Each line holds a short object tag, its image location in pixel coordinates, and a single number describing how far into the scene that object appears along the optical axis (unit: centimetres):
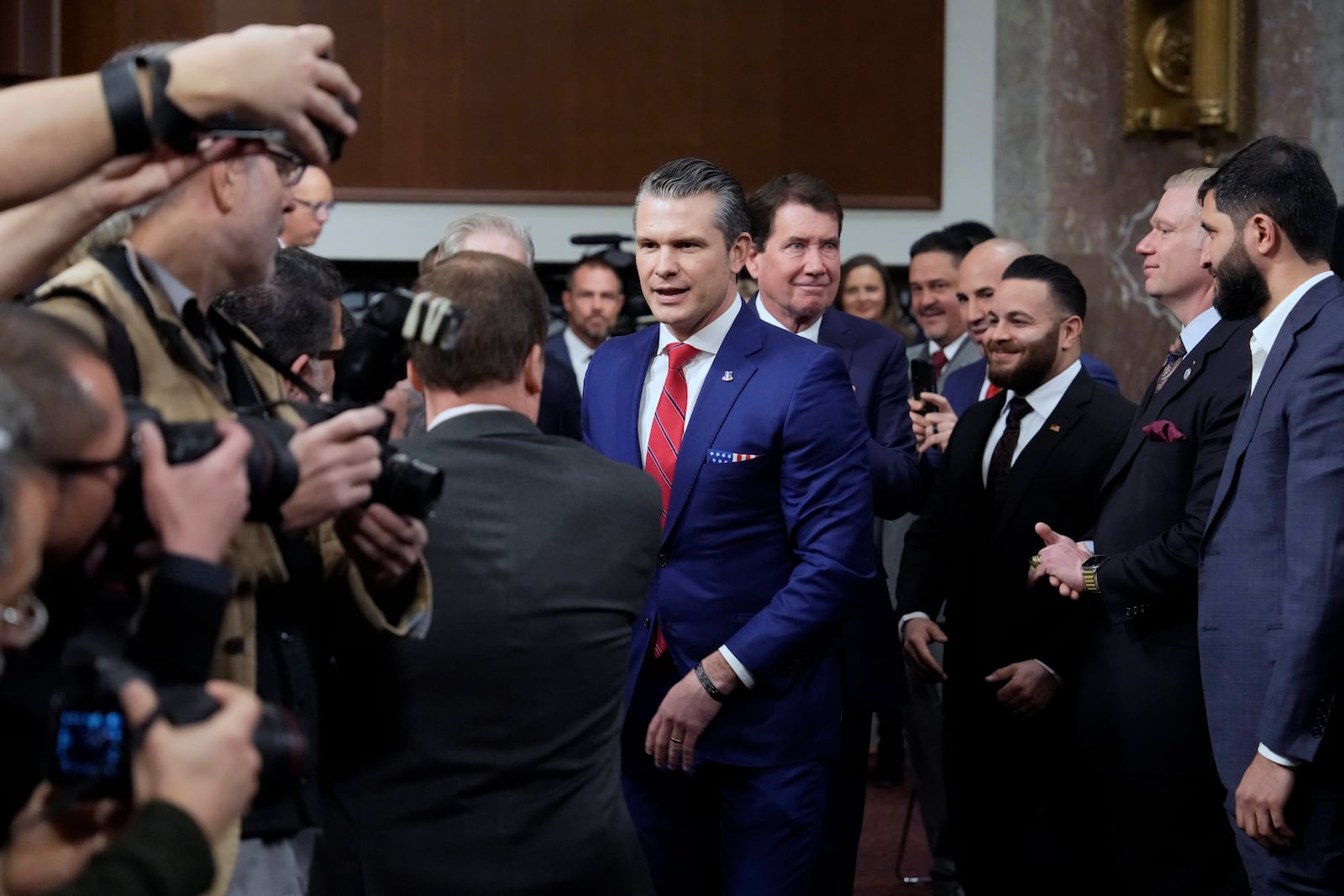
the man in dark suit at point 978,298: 465
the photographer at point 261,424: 154
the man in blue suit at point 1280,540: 248
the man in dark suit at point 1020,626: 346
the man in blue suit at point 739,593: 271
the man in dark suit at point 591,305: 595
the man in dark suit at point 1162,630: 299
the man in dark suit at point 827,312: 338
